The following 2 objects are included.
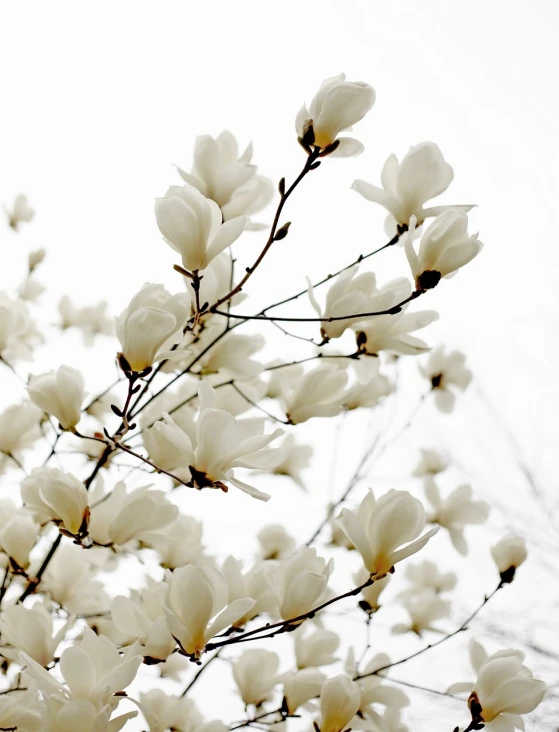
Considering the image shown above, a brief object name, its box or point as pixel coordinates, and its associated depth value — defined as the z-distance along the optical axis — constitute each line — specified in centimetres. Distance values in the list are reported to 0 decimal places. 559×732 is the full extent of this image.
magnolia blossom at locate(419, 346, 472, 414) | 309
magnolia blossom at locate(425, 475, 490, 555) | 305
